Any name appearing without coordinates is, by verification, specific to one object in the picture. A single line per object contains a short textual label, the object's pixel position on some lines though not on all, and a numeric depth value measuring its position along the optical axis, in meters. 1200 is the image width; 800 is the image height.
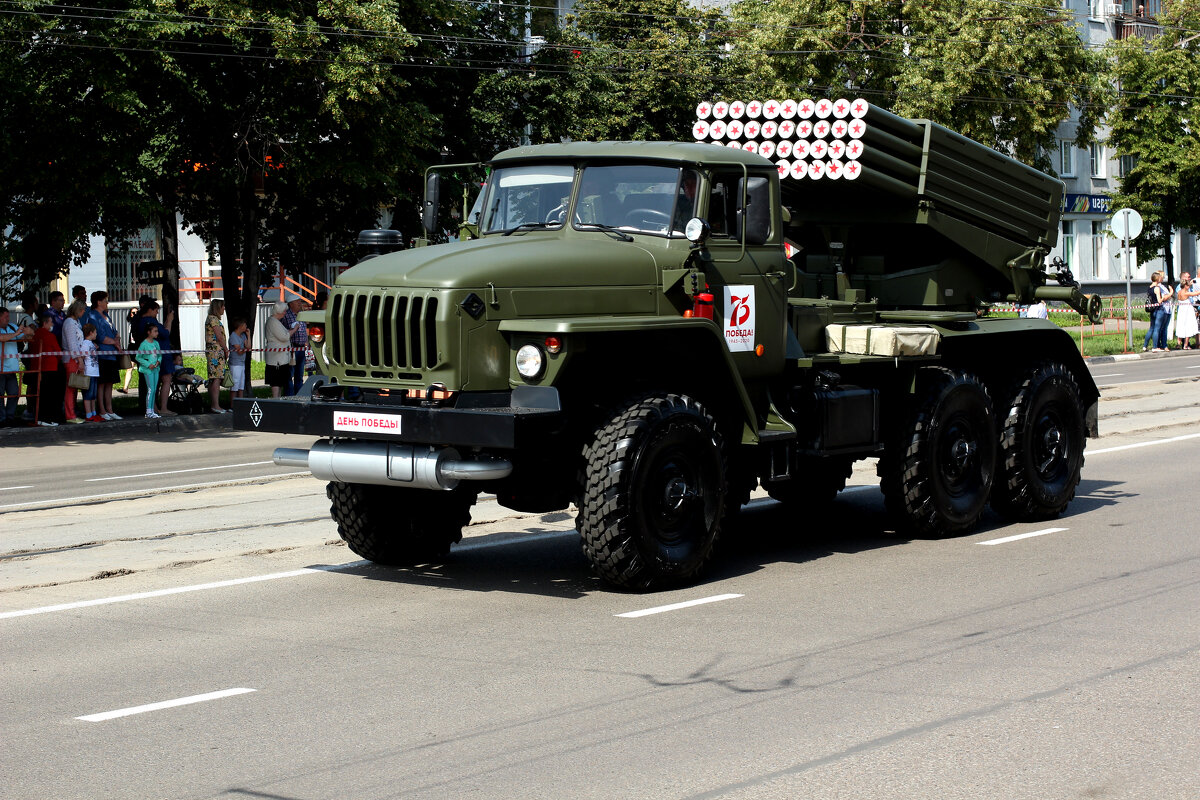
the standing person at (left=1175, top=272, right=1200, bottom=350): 41.53
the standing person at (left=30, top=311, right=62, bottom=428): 21.72
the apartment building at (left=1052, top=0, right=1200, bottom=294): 64.62
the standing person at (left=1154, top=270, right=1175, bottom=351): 40.84
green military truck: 9.06
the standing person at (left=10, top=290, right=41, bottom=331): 22.09
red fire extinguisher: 9.92
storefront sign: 64.38
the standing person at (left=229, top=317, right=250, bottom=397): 24.33
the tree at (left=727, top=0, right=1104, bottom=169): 40.50
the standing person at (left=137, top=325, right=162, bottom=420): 22.80
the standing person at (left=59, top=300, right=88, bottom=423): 21.84
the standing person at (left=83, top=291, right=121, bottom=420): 22.28
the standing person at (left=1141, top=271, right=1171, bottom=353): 40.81
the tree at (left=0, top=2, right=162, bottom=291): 20.80
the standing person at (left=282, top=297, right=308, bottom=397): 24.72
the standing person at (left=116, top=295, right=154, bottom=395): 23.36
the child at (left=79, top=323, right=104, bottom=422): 21.86
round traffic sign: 38.53
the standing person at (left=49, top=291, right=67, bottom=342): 22.25
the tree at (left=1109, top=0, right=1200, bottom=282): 52.56
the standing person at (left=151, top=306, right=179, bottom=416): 23.33
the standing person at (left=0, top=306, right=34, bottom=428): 21.19
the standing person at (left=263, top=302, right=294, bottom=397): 24.33
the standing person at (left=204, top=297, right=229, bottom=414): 24.14
